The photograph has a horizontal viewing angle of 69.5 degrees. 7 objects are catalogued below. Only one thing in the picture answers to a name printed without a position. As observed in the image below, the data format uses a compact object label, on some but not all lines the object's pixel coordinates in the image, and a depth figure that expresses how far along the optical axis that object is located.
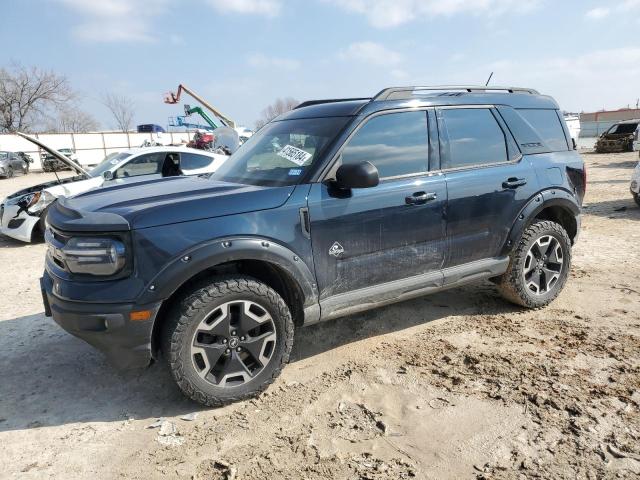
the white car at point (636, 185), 9.05
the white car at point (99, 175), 7.90
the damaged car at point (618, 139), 23.78
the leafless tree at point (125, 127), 81.56
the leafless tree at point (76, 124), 76.67
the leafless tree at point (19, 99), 52.78
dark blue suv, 2.74
